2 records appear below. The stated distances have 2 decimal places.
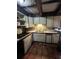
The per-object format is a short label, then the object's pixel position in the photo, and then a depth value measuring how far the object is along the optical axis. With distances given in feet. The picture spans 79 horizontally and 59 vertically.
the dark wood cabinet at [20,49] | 4.52
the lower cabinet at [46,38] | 9.29
